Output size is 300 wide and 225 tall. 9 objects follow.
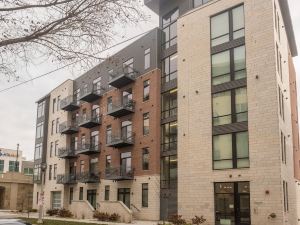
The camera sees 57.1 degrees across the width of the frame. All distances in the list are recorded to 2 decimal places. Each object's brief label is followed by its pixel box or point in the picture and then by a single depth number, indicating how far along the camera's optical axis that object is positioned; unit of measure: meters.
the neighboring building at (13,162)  62.72
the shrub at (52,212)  29.40
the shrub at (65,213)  27.35
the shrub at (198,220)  18.19
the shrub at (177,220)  18.00
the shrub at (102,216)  22.91
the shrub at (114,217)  22.72
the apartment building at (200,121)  18.41
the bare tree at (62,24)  7.46
